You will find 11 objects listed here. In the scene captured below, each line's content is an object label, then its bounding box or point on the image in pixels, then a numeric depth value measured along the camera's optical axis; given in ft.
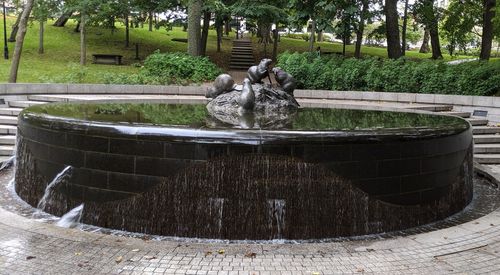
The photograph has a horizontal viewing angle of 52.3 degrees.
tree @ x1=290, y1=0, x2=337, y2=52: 87.20
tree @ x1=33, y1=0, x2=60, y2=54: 89.12
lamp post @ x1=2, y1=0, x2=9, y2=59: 98.47
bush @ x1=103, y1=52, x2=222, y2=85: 72.84
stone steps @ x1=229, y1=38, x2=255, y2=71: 106.22
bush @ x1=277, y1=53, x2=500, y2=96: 58.34
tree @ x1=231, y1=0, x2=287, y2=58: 88.84
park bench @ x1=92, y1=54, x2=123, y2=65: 98.02
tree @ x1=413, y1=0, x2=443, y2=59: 100.63
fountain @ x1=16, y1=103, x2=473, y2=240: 22.95
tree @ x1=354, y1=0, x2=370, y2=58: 93.66
